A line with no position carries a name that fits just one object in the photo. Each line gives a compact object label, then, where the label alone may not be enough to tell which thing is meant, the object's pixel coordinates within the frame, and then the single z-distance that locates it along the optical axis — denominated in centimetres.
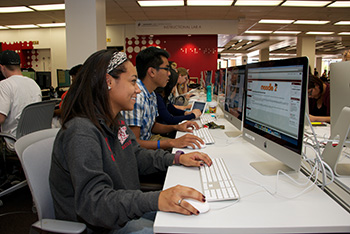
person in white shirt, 282
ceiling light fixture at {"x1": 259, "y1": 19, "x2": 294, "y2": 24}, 919
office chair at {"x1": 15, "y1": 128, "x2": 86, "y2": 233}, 102
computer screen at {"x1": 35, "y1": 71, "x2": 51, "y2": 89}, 600
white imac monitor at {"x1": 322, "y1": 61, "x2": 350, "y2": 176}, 133
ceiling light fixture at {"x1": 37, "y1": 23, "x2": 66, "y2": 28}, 1010
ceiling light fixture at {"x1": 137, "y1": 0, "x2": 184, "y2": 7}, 715
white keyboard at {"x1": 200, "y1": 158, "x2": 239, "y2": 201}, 102
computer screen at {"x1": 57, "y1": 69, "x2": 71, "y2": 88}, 591
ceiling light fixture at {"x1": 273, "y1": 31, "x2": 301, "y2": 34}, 1161
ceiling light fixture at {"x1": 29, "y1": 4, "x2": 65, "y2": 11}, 734
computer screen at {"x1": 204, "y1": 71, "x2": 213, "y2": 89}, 540
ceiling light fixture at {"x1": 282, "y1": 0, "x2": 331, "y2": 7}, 698
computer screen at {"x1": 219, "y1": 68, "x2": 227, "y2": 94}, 329
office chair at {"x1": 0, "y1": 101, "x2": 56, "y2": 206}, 250
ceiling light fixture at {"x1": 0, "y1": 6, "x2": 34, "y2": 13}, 762
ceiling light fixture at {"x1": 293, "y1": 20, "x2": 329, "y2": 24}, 928
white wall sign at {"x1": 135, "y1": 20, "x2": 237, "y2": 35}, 934
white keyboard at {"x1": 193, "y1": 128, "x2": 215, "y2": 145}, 186
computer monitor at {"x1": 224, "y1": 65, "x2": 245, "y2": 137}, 191
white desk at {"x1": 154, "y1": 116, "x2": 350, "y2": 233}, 83
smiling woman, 92
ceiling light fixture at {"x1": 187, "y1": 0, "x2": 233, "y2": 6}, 713
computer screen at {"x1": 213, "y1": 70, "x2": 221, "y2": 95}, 415
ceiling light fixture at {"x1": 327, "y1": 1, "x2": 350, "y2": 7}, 694
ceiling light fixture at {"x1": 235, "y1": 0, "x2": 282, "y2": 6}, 700
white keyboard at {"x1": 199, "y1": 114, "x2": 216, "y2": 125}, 272
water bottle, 448
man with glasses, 199
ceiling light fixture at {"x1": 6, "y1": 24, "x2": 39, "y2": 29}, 1002
